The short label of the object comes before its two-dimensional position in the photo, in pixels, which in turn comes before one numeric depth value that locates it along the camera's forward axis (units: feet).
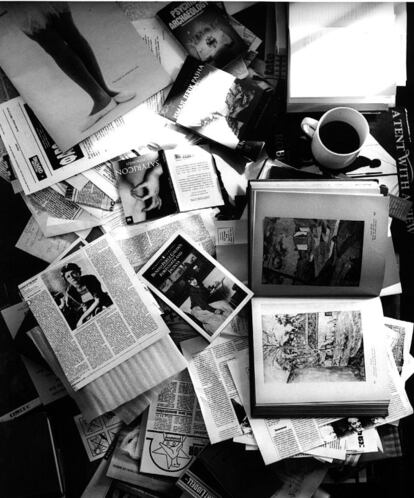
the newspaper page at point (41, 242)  3.40
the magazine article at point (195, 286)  3.26
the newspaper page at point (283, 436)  3.15
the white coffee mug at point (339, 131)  3.08
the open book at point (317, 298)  3.14
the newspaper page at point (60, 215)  3.36
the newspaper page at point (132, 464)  3.33
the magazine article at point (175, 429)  3.33
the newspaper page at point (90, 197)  3.36
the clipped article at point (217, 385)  3.21
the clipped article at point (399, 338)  3.34
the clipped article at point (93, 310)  3.24
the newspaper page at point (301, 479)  3.26
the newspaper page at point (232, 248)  3.33
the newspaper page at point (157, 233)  3.34
